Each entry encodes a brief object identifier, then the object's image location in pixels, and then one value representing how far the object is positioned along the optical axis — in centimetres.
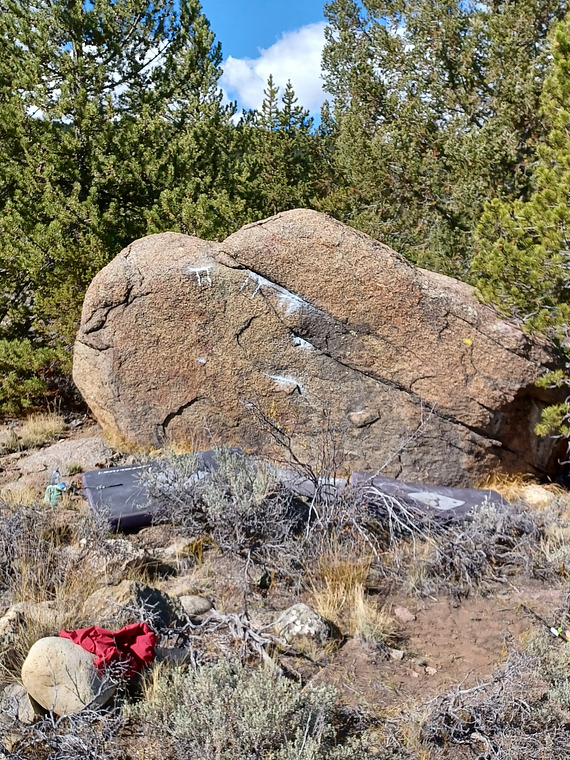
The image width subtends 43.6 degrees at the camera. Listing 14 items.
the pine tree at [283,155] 1202
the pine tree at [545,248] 532
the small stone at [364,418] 622
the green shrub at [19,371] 816
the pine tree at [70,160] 865
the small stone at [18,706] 292
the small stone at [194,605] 401
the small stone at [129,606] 352
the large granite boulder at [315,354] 614
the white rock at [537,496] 589
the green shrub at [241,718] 267
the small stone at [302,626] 374
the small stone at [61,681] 287
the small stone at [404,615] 414
